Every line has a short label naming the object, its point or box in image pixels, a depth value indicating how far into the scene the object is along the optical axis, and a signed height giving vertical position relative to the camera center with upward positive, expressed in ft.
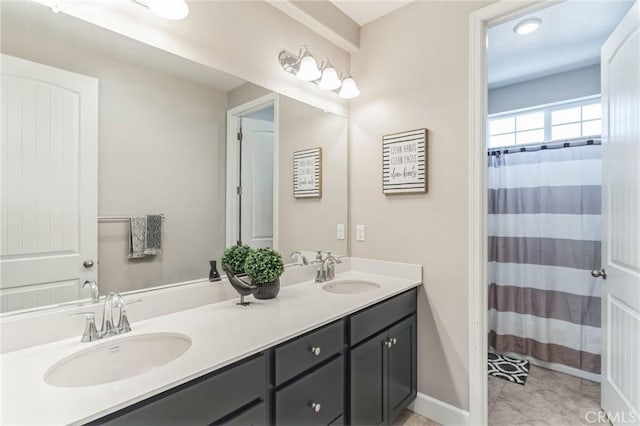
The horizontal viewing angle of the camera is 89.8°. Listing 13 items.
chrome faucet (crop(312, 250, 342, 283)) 6.61 -1.14
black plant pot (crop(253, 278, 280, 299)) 5.08 -1.24
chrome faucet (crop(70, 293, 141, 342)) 3.59 -1.28
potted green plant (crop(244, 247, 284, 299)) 4.90 -0.89
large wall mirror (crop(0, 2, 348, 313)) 3.50 +0.73
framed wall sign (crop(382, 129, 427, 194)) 6.47 +1.07
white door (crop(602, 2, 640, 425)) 5.20 -0.14
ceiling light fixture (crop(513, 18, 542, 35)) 7.16 +4.30
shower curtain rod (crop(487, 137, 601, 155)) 8.01 +1.82
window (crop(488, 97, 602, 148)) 9.30 +2.82
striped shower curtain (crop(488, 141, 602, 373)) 8.02 -1.08
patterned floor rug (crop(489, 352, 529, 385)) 7.97 -4.05
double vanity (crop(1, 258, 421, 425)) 2.61 -1.57
